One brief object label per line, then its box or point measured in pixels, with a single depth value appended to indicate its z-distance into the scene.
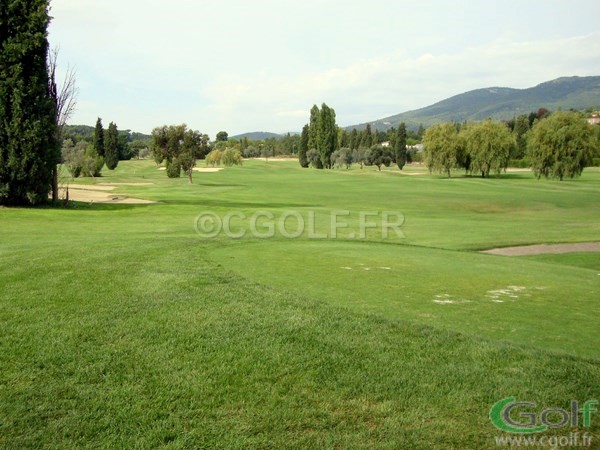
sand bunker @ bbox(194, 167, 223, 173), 94.69
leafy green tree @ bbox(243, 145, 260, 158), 170.75
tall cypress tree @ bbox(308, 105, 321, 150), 118.81
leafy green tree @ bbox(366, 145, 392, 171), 113.81
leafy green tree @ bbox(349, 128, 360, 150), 143.62
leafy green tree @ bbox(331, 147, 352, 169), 112.75
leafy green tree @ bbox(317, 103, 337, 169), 111.62
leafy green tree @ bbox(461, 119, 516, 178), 73.25
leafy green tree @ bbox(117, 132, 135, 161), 123.81
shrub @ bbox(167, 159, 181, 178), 74.55
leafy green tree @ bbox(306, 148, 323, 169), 115.12
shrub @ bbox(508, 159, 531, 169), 111.12
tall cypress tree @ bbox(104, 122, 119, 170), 97.44
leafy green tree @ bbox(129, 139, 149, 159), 148.19
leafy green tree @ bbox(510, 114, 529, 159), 121.85
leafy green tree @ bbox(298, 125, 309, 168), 119.88
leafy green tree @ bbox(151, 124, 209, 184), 60.81
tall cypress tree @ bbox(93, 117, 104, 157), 96.61
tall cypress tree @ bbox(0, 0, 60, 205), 26.72
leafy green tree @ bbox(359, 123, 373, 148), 137.88
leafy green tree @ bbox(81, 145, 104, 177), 76.72
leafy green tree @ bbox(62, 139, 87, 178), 73.06
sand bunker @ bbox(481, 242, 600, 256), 19.59
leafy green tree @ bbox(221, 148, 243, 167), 105.76
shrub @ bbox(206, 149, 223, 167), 107.88
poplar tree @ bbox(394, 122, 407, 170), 109.56
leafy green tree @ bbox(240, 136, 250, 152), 182.79
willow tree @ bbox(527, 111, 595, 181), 65.19
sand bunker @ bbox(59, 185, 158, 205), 38.86
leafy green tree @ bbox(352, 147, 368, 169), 117.76
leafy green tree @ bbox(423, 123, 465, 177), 76.19
